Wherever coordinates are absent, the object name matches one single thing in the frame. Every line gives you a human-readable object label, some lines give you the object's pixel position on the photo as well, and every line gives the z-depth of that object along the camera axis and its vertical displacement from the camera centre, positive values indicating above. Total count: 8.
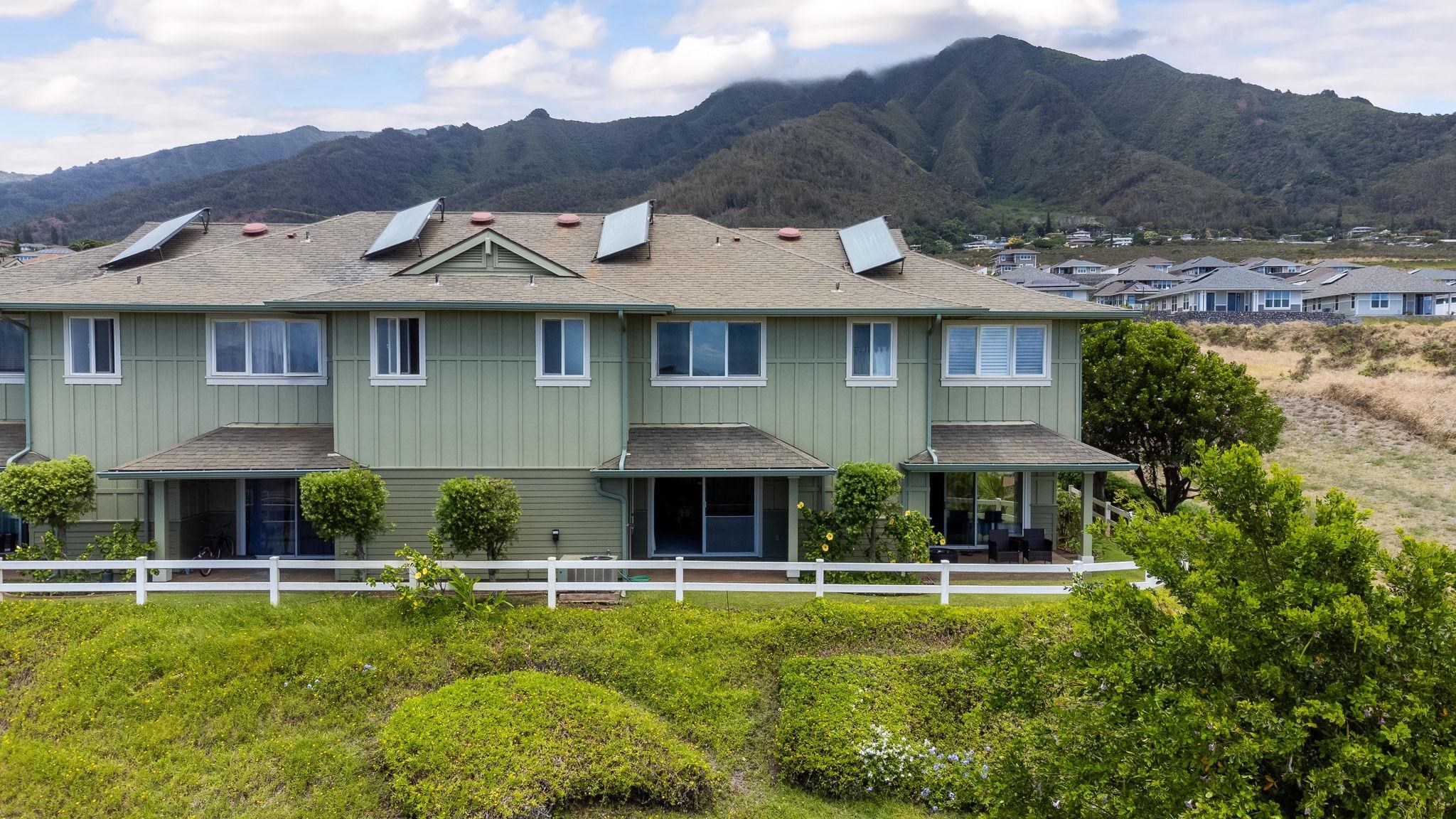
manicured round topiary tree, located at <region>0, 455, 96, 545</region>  12.91 -1.52
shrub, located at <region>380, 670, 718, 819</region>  8.98 -4.04
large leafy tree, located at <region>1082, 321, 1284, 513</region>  18.53 -0.22
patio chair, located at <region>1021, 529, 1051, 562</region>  15.98 -2.89
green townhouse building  14.13 +0.16
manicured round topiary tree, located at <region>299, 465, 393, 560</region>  12.45 -1.63
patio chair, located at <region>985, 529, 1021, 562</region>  15.84 -2.93
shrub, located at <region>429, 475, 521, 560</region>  12.87 -1.87
